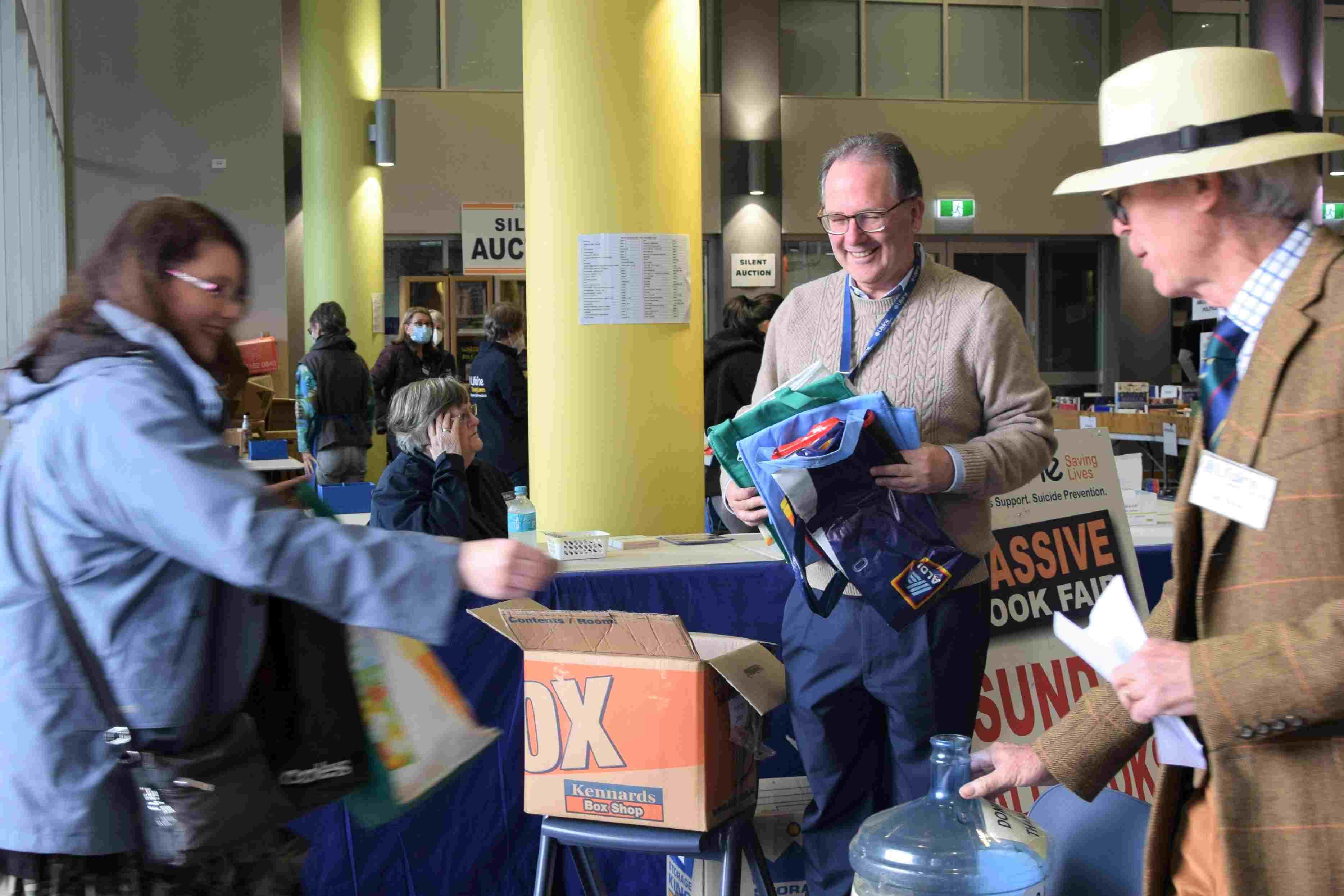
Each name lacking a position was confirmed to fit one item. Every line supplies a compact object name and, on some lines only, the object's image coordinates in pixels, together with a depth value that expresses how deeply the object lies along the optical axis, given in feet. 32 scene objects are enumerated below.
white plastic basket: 11.10
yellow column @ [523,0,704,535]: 13.38
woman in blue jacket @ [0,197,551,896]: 4.56
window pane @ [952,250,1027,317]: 45.44
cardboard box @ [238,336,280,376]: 40.22
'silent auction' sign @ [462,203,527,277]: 41.70
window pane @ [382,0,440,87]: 42.11
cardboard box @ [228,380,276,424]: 37.01
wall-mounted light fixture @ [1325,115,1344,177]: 43.32
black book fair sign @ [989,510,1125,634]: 10.68
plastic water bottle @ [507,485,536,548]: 12.09
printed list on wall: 13.42
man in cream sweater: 7.31
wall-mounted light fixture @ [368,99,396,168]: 35.70
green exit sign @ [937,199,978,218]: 44.32
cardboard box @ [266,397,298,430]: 38.37
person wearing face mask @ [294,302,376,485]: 25.43
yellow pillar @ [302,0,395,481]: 35.35
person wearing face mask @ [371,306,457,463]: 28.40
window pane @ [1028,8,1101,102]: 46.14
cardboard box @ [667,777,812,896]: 9.04
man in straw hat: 3.89
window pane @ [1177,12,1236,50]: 46.91
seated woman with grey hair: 11.35
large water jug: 5.38
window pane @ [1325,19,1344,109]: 48.60
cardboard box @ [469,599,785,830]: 7.80
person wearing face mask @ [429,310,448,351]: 30.79
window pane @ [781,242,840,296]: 44.34
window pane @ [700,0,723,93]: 43.32
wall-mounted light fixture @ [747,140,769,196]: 42.09
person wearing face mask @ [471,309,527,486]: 19.69
